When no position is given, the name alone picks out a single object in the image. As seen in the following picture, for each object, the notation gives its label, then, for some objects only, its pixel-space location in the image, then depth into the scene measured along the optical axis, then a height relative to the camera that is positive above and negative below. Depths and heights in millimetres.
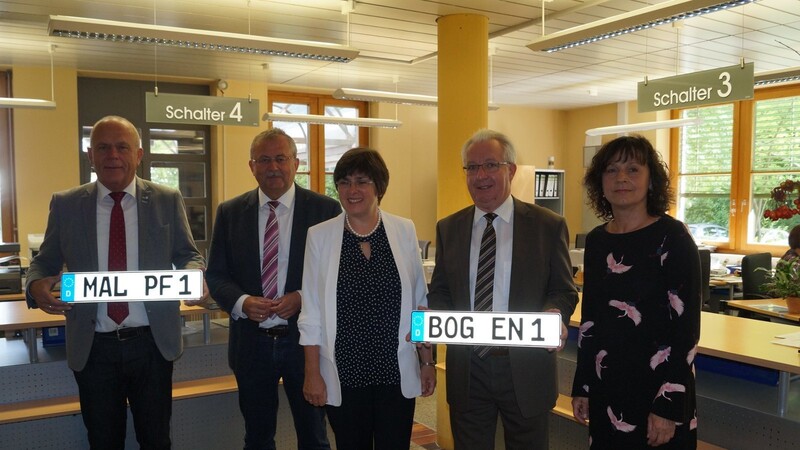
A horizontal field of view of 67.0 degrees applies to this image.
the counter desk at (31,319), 3064 -655
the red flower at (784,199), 2637 -6
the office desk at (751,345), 2427 -658
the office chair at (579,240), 8688 -617
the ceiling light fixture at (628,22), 3297 +1042
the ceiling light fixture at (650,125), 6477 +779
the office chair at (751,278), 5969 -804
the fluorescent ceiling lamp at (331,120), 6398 +853
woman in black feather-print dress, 1728 -344
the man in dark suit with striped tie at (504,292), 1929 -308
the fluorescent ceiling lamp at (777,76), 5038 +1033
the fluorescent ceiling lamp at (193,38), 3734 +1047
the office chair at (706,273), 5643 -707
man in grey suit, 2182 -409
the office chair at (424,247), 8266 -692
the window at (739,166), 8062 +441
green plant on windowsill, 4102 -572
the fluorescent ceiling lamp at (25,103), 5562 +872
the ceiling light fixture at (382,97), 5789 +988
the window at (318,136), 8797 +906
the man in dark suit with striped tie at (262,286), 2320 -339
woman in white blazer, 1942 -421
